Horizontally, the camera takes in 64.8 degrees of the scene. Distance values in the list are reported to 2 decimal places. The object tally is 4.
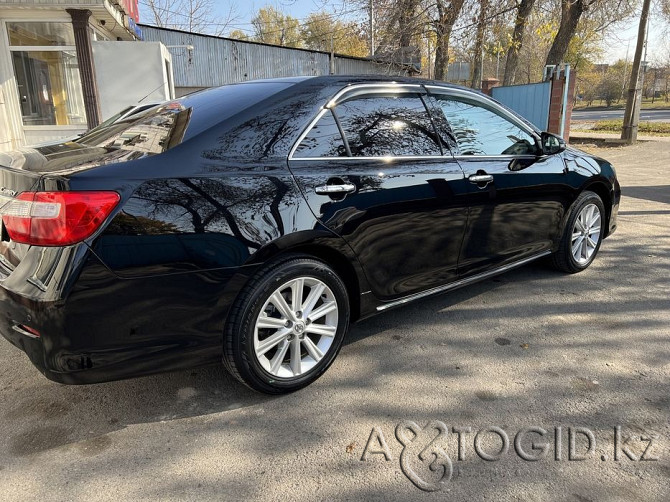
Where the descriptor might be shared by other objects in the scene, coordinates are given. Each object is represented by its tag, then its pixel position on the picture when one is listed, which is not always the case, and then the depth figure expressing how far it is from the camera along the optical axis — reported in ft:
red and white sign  41.35
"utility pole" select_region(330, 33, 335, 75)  81.69
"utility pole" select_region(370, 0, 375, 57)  60.49
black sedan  7.47
